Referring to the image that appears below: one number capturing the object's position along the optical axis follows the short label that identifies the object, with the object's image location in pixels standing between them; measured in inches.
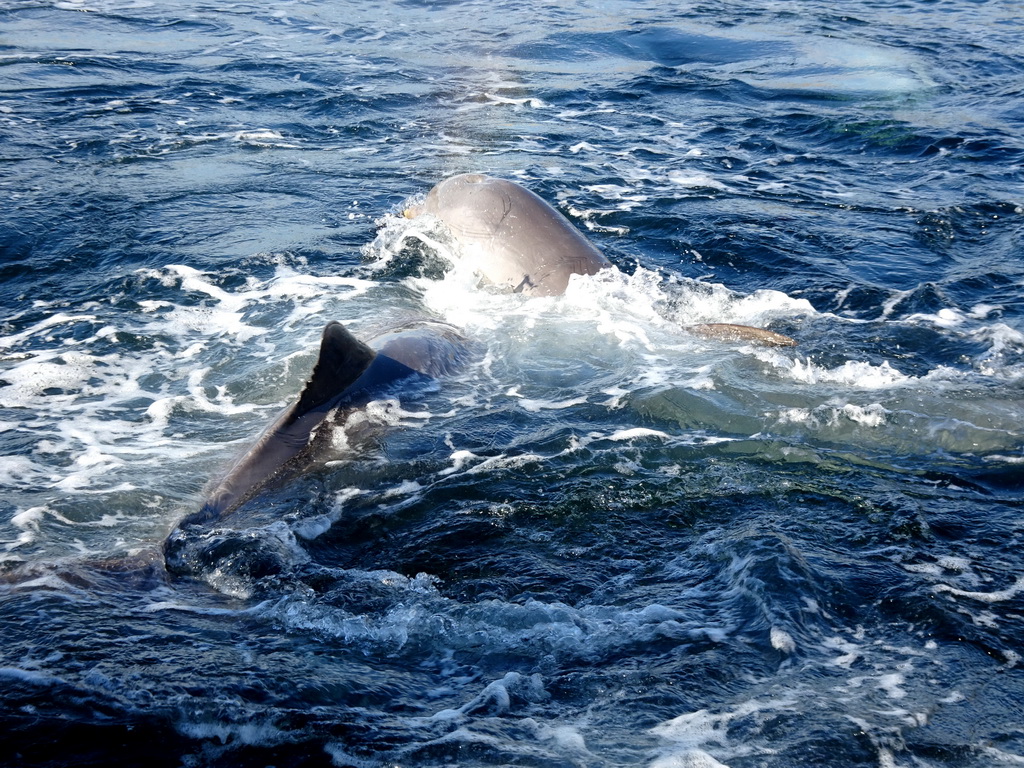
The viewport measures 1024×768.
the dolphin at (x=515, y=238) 366.3
